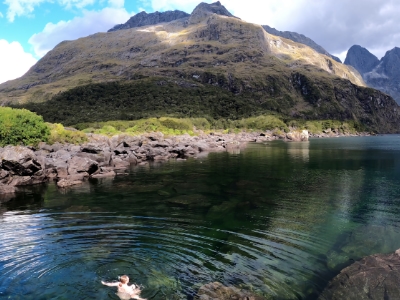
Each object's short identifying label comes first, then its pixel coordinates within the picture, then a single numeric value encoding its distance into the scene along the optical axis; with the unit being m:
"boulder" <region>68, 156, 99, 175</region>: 47.91
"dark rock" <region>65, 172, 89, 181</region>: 44.75
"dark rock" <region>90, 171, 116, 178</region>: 48.56
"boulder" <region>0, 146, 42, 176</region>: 42.47
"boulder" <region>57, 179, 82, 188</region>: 41.46
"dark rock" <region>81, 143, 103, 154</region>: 60.12
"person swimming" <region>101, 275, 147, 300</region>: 13.10
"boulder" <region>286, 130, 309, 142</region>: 165.88
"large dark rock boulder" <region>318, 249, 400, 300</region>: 13.44
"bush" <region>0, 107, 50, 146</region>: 62.66
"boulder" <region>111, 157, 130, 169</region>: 58.57
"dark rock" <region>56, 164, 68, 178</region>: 46.81
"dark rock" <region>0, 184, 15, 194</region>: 38.78
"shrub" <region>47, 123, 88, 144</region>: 76.75
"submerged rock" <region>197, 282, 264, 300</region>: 12.85
